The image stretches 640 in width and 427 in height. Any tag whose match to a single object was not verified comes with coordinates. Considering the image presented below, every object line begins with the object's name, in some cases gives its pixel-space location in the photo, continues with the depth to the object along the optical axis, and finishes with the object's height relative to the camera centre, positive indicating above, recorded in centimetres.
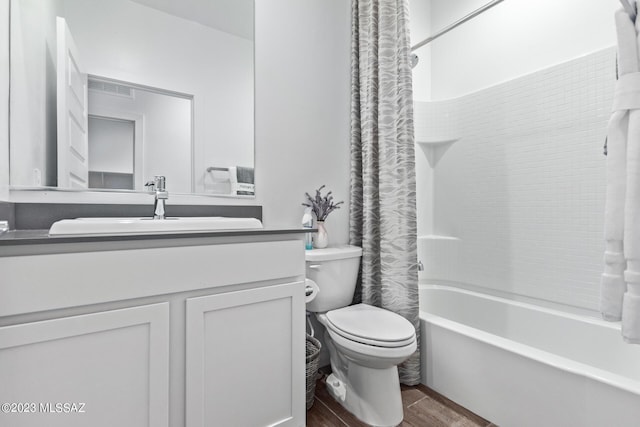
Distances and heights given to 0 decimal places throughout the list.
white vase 176 -13
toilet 130 -53
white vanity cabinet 77 -33
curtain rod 161 +106
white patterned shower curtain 167 +28
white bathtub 107 -65
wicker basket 149 -75
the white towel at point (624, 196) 85 +5
